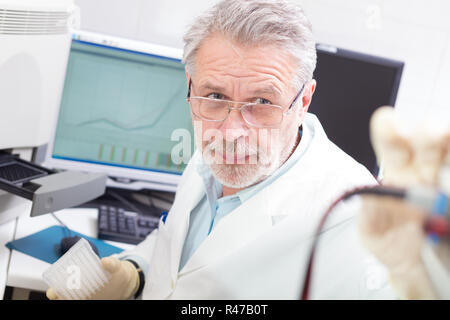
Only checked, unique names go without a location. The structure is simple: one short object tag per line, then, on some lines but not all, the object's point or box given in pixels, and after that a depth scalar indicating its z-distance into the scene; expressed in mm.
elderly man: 718
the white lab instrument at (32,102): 1095
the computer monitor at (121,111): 1437
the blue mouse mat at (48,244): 1117
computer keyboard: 1283
